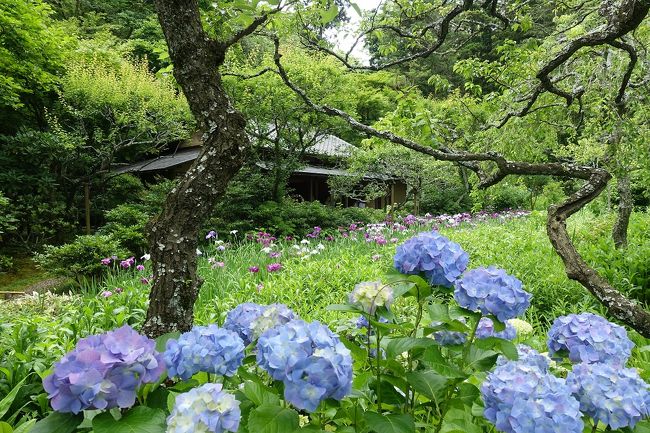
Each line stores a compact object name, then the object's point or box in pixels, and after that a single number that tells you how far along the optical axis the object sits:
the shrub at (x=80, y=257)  7.20
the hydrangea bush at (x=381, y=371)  0.82
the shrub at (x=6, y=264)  9.16
